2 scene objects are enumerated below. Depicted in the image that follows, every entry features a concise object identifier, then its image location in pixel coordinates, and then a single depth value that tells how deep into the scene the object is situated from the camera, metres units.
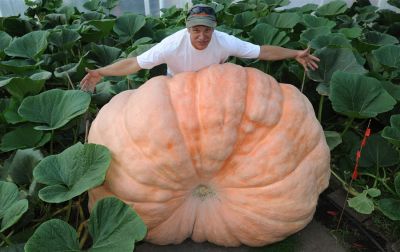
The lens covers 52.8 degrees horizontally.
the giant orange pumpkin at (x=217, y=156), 1.69
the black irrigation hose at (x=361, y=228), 2.03
